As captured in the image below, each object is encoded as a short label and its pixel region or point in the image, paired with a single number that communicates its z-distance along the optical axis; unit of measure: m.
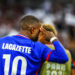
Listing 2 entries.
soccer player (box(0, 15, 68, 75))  8.59
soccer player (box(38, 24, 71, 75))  9.20
